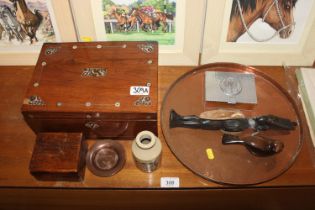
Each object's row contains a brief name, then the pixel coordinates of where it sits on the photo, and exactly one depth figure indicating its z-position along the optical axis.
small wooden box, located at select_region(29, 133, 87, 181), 1.02
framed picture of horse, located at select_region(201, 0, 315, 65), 1.15
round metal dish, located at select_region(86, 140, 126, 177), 1.09
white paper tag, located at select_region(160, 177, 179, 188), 1.07
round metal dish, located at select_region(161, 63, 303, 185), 1.06
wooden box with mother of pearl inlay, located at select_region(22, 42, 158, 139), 1.04
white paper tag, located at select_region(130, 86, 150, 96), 1.06
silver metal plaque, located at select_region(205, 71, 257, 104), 1.17
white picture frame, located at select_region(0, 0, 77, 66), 1.18
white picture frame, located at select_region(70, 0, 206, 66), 1.16
